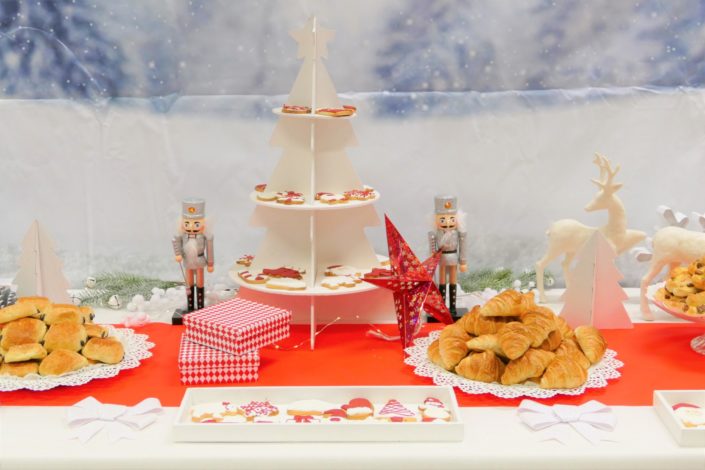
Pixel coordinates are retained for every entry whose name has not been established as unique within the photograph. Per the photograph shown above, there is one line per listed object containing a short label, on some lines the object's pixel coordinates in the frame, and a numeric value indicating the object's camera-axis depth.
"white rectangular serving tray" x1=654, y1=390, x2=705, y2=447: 1.67
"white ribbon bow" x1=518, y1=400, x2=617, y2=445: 1.72
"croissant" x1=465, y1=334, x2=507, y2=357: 1.96
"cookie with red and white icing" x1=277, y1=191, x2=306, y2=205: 2.27
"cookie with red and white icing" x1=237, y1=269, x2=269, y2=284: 2.31
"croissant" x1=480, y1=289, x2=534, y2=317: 2.01
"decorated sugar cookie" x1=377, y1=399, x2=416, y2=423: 1.77
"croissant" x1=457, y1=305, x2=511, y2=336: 2.01
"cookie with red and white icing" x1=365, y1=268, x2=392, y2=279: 2.29
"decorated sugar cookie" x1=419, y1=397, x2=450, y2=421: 1.77
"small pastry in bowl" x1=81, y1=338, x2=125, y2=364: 2.03
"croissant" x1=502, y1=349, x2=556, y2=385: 1.91
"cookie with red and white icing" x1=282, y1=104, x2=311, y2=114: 2.27
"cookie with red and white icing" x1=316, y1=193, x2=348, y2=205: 2.26
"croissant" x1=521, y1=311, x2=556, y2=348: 1.94
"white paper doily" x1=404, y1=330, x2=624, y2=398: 1.89
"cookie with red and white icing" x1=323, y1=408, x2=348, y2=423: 1.77
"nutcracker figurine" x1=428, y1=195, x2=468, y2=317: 2.37
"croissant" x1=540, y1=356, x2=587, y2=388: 1.90
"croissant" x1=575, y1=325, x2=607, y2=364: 2.04
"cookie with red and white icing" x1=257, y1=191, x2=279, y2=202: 2.30
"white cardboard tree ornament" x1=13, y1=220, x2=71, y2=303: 2.34
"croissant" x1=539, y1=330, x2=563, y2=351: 1.99
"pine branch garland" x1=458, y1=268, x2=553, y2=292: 2.74
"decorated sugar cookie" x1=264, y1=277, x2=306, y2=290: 2.25
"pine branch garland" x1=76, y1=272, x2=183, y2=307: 2.60
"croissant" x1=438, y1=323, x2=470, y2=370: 1.99
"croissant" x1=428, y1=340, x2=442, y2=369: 2.04
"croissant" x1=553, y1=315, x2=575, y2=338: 2.08
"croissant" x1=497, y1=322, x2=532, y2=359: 1.92
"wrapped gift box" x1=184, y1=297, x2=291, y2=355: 2.03
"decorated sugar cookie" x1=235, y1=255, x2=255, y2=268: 2.48
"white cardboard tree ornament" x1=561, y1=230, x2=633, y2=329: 2.29
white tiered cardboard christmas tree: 2.28
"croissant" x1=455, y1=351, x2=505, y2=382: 1.94
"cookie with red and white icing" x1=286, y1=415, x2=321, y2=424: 1.75
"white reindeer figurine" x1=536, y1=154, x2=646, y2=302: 2.42
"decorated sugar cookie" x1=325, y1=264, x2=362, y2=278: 2.34
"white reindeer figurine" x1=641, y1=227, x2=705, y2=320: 2.34
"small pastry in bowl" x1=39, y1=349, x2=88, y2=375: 1.96
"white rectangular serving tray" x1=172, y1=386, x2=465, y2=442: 1.69
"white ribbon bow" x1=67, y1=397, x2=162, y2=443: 1.73
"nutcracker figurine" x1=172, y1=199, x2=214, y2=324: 2.37
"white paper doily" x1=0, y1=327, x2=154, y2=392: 1.92
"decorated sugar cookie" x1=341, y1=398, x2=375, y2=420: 1.78
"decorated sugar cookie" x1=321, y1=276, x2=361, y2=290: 2.26
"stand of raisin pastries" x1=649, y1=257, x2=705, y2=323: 2.14
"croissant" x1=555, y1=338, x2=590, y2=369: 1.97
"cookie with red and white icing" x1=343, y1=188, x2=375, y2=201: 2.30
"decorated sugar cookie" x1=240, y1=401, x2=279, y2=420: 1.80
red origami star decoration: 2.17
